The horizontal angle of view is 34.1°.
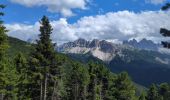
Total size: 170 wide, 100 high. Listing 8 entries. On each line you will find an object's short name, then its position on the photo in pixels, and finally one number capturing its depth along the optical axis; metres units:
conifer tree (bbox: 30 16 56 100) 33.13
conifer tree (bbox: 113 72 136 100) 58.97
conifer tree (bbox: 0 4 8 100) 26.35
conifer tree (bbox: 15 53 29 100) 45.33
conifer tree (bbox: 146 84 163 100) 70.35
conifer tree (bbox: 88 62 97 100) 59.26
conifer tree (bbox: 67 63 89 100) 59.35
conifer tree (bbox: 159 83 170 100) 71.61
